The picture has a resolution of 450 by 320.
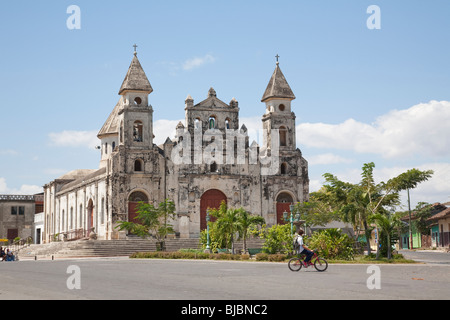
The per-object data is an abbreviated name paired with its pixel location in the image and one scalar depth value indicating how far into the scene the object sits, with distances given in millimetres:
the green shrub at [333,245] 29750
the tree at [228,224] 36906
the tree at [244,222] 36500
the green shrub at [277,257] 29344
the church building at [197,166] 49750
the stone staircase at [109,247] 42625
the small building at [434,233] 54569
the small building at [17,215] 74312
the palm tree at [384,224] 29984
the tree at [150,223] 42688
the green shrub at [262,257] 30438
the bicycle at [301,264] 21656
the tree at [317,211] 35812
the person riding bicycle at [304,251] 21484
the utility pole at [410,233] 59125
